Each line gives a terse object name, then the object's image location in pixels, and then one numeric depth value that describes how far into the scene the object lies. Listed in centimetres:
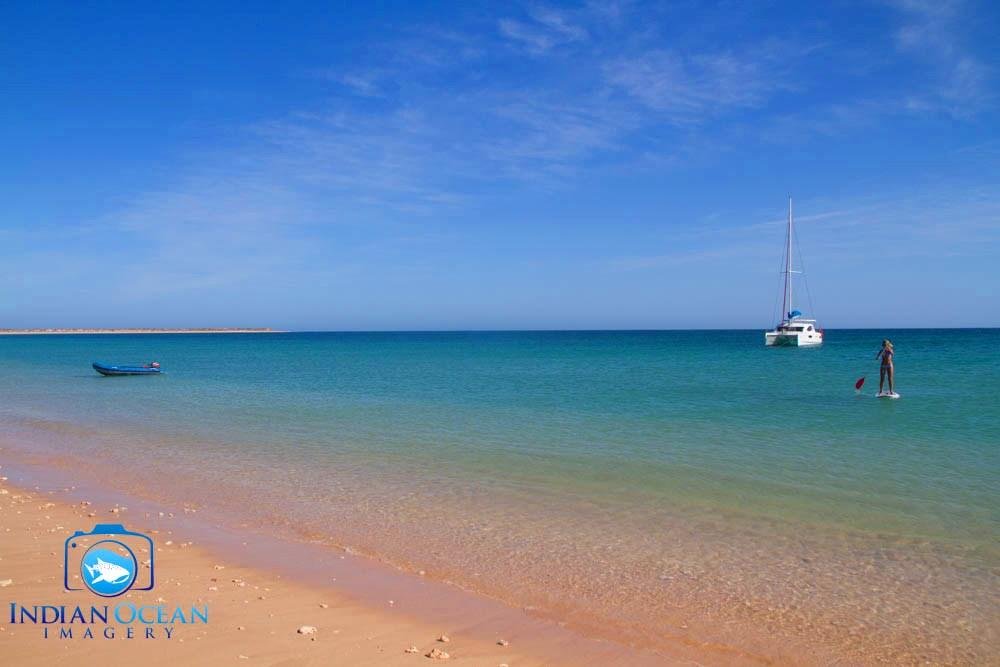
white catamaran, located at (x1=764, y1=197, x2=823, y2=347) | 6675
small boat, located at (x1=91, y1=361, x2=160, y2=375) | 3931
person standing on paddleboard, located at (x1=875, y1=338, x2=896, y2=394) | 2567
